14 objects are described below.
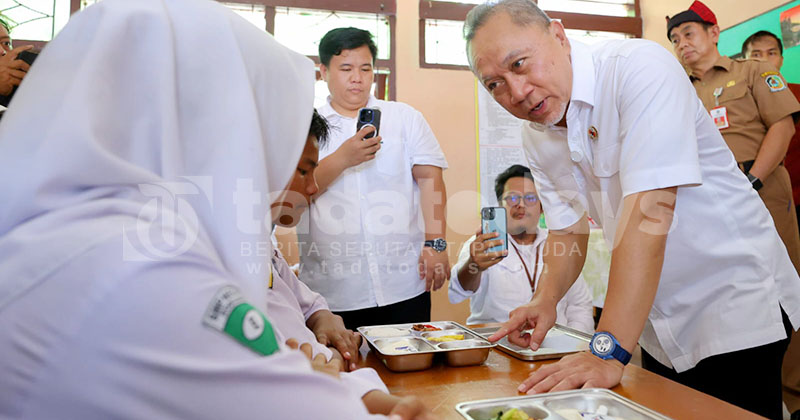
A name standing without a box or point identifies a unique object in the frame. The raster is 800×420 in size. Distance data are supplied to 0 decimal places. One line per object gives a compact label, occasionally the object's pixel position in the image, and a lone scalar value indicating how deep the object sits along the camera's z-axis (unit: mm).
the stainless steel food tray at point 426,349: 1094
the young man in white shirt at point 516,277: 2246
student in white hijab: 438
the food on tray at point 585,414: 837
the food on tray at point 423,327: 1410
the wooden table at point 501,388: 851
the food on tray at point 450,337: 1279
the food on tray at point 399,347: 1140
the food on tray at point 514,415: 798
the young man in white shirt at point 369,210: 2039
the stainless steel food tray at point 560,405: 832
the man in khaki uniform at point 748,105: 2312
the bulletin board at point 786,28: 2781
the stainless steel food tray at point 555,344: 1188
